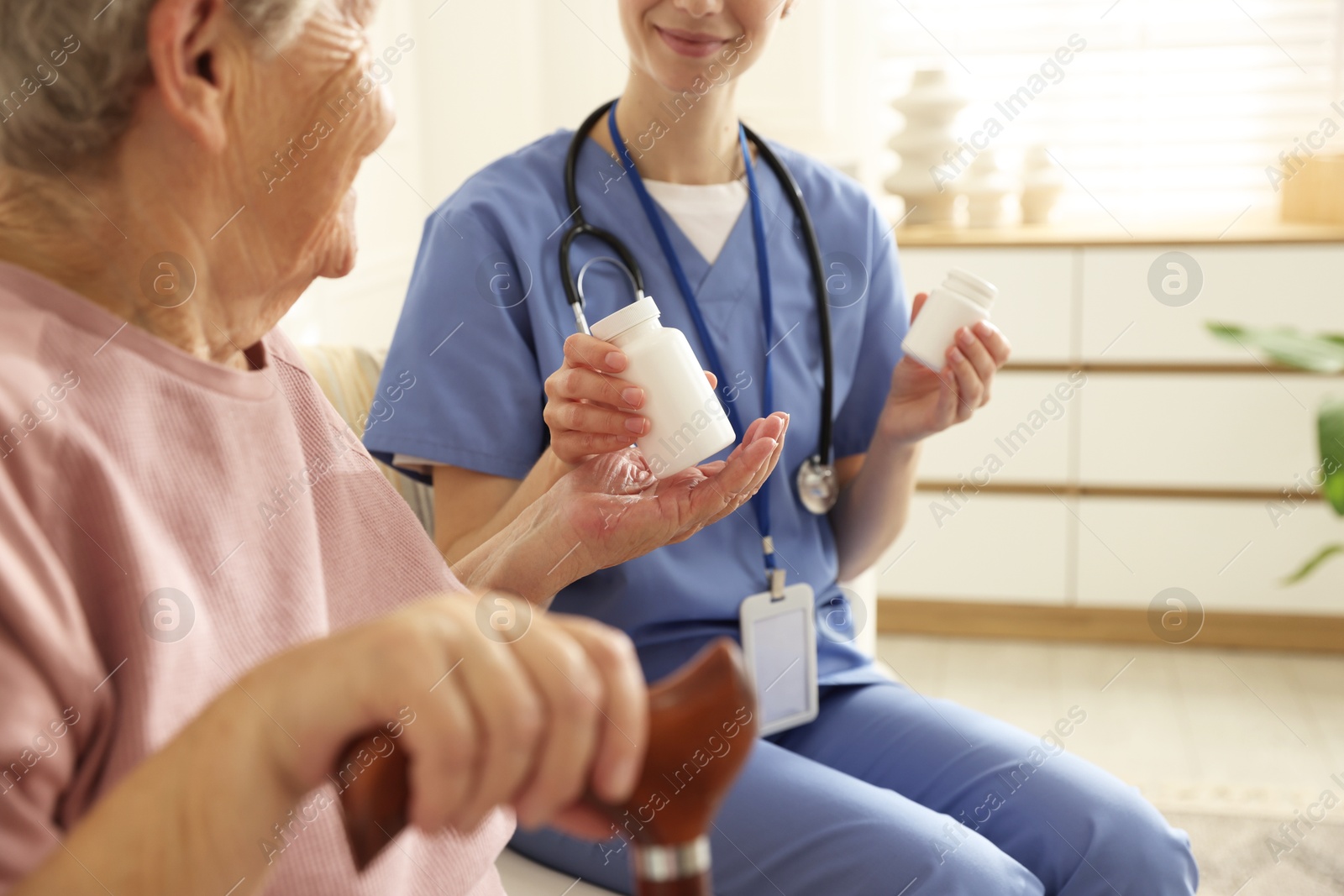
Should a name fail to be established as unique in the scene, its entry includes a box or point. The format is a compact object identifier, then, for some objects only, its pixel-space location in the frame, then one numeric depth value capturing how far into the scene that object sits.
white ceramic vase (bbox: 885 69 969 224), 2.93
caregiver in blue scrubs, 1.06
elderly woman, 0.44
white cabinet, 2.71
